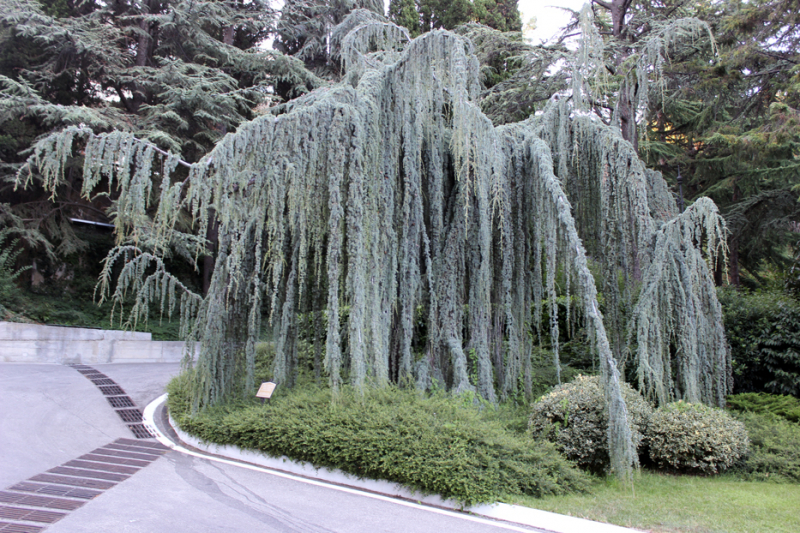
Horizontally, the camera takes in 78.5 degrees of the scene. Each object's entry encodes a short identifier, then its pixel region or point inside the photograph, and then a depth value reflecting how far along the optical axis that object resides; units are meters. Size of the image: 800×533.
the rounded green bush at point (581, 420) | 5.77
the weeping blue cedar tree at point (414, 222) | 5.91
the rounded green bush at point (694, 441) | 6.04
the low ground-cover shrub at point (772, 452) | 6.00
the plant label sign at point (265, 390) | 6.58
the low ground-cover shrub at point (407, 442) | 4.91
